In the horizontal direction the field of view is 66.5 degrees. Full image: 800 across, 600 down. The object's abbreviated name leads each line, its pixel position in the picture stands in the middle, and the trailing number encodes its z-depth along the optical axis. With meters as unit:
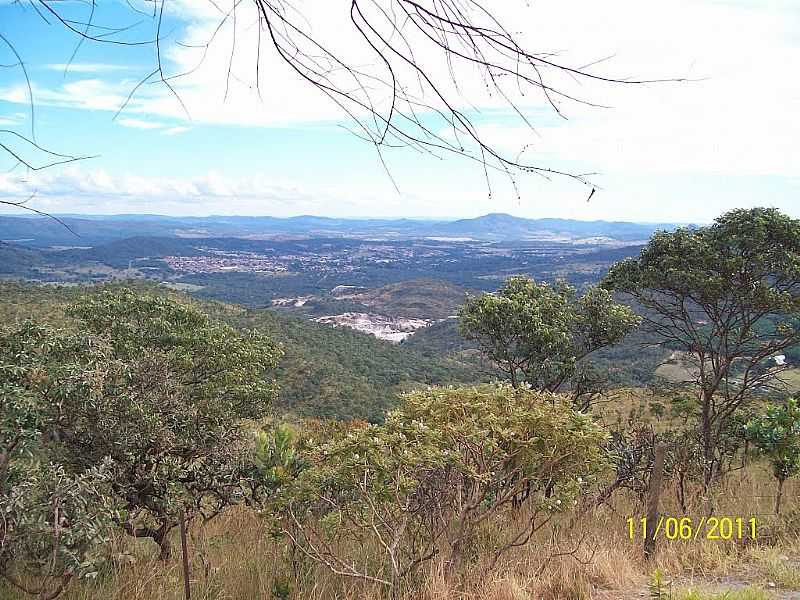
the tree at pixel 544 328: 8.92
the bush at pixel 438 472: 3.80
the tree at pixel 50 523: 3.21
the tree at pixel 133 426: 4.95
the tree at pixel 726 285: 8.47
